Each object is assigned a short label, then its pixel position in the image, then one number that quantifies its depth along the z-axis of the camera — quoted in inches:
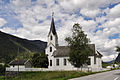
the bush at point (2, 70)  1286.3
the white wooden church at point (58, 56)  1195.9
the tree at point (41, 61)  1379.9
